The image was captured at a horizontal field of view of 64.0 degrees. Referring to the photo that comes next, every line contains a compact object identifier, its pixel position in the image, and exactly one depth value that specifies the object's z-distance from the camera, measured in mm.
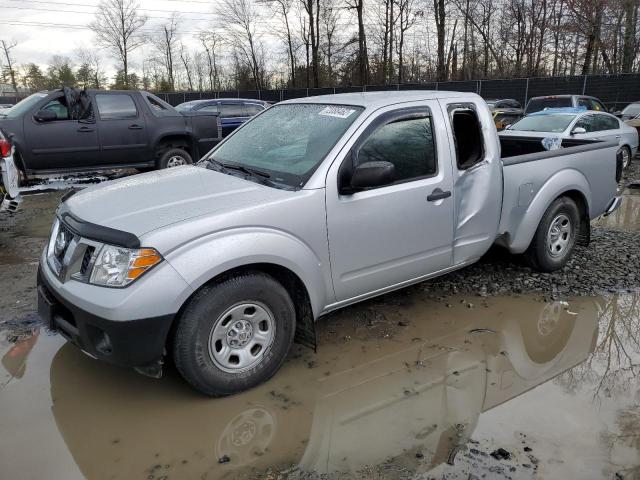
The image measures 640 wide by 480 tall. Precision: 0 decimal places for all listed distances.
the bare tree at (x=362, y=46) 37406
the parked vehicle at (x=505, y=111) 17695
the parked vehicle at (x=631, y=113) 16264
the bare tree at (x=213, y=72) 51419
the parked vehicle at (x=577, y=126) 11123
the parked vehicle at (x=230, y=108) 14631
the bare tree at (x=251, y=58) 45594
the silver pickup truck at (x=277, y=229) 2816
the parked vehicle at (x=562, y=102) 16312
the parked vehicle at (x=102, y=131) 8617
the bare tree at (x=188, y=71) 54812
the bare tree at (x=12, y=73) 66125
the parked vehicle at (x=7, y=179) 6238
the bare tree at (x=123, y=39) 49344
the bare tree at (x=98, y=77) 52375
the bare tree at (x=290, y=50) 42588
